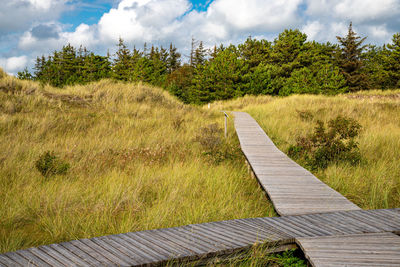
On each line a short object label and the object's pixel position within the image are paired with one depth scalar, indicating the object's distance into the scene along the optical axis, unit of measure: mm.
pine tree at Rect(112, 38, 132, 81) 49156
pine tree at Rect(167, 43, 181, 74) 63375
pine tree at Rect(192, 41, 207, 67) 59156
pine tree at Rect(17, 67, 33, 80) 39438
